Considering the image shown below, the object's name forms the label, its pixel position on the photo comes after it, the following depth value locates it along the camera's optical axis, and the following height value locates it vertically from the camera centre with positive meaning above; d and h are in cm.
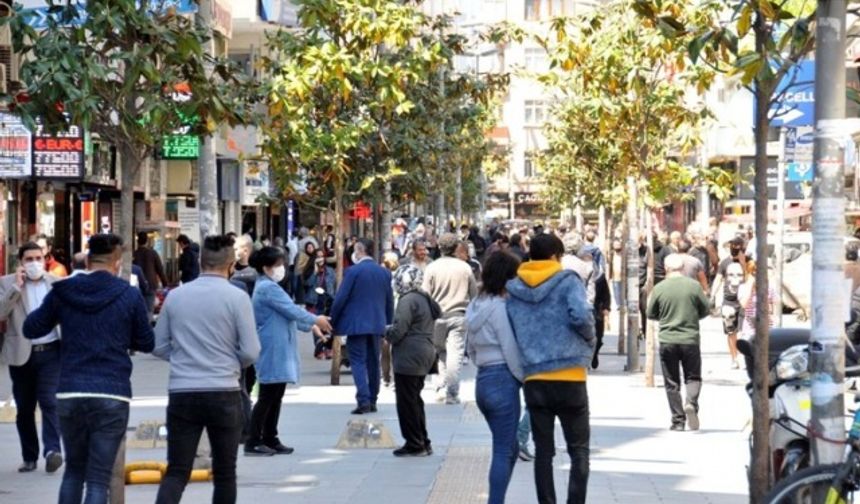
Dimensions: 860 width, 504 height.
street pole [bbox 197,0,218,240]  1862 -2
